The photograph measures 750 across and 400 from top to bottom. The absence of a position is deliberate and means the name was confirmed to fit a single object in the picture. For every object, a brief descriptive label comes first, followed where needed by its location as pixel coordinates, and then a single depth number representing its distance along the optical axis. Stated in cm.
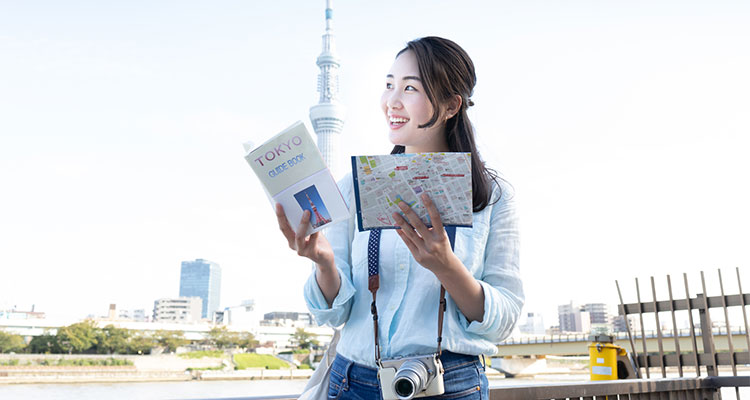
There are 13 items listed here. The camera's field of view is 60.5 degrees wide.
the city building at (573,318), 8219
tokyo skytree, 7962
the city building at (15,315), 5052
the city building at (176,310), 10275
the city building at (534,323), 8888
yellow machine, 497
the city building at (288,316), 8608
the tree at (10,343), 3900
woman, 134
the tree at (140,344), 4284
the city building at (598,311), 9112
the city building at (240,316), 8038
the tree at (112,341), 4166
